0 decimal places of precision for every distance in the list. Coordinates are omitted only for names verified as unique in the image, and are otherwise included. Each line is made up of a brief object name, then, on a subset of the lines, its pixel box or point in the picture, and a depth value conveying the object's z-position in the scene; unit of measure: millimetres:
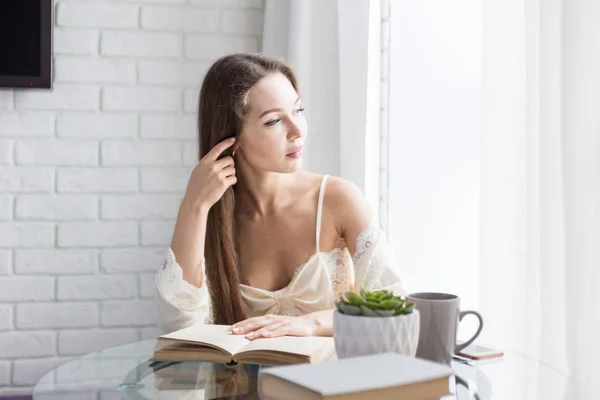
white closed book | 754
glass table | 1029
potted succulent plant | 932
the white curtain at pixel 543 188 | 1053
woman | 1617
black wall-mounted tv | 2348
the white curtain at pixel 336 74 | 2102
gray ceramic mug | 1028
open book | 1093
